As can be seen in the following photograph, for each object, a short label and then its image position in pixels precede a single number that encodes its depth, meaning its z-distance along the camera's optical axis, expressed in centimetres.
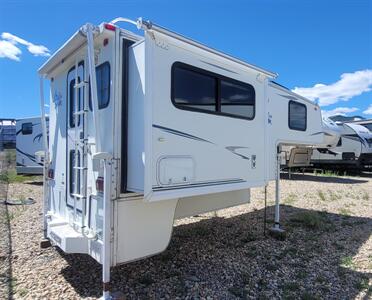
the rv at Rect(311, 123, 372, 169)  1579
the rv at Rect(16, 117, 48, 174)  1360
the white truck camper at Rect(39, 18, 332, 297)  324
